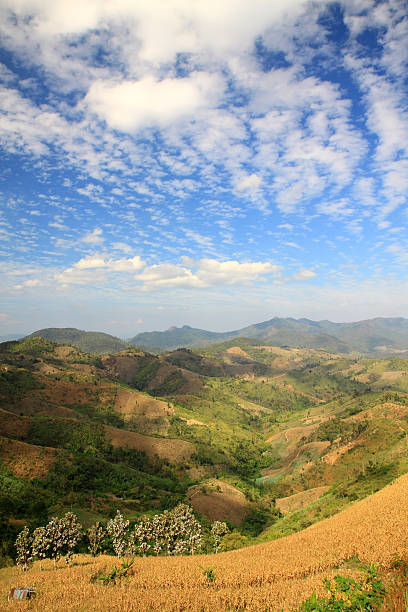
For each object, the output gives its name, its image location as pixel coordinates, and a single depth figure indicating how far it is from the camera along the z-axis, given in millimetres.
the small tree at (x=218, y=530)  47981
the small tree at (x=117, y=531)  40800
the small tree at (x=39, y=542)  35812
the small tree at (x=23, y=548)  35175
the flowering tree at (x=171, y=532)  42000
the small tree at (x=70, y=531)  39062
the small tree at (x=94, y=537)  40969
